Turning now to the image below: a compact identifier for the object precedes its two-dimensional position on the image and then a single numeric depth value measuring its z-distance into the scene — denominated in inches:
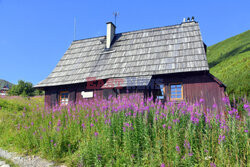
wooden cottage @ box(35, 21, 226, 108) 438.6
